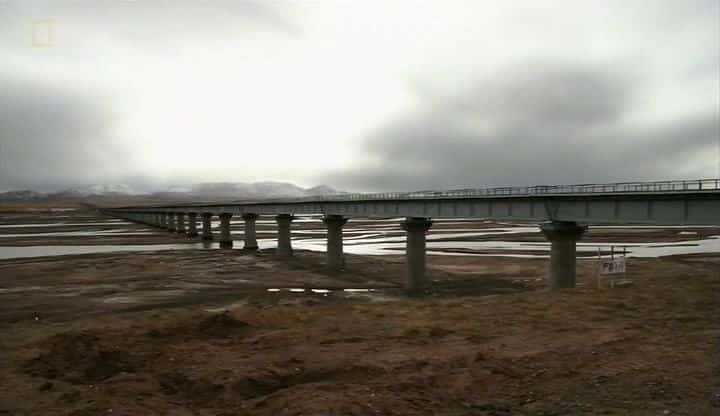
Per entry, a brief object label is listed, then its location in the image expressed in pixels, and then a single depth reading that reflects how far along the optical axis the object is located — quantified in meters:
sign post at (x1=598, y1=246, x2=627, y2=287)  28.64
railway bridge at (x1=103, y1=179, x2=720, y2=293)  25.22
